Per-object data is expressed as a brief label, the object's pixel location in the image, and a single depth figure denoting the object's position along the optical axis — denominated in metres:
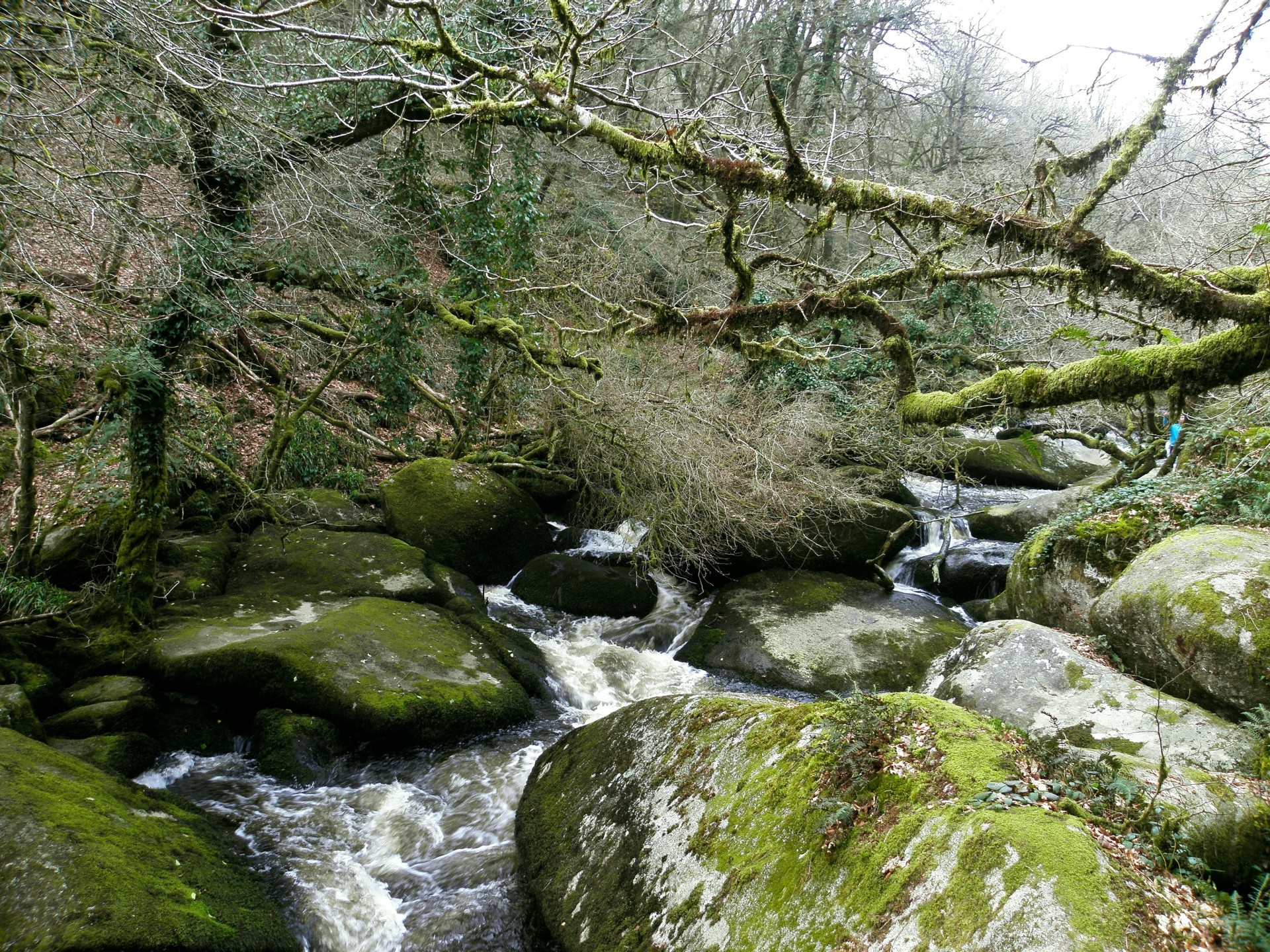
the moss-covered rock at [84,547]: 6.70
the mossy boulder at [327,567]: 7.81
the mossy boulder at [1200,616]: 5.20
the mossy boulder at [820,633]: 8.24
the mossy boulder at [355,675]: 5.93
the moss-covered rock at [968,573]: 10.23
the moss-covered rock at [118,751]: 4.95
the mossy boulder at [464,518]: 9.79
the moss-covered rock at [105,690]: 5.46
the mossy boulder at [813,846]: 2.11
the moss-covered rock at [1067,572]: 7.35
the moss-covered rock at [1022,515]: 11.23
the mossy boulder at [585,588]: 9.97
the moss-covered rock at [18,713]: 4.62
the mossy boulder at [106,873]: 3.08
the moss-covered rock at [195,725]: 5.66
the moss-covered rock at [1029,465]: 14.93
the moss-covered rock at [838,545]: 10.16
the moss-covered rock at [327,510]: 9.09
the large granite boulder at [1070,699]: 4.96
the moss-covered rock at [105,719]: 5.14
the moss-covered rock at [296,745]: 5.62
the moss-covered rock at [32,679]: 5.26
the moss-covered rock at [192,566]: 7.22
